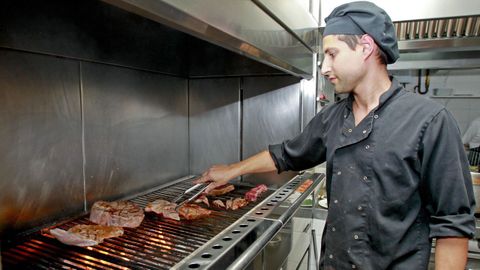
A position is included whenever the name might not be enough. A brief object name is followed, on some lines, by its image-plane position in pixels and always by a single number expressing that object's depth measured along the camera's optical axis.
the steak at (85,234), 1.00
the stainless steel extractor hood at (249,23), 0.64
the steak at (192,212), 1.26
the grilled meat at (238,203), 1.40
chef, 0.97
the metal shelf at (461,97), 3.56
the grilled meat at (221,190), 1.61
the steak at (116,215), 1.17
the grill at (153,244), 0.89
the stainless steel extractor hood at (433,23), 1.72
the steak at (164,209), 1.26
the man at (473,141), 3.57
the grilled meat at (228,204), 1.40
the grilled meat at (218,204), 1.43
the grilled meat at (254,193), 1.55
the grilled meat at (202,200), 1.46
